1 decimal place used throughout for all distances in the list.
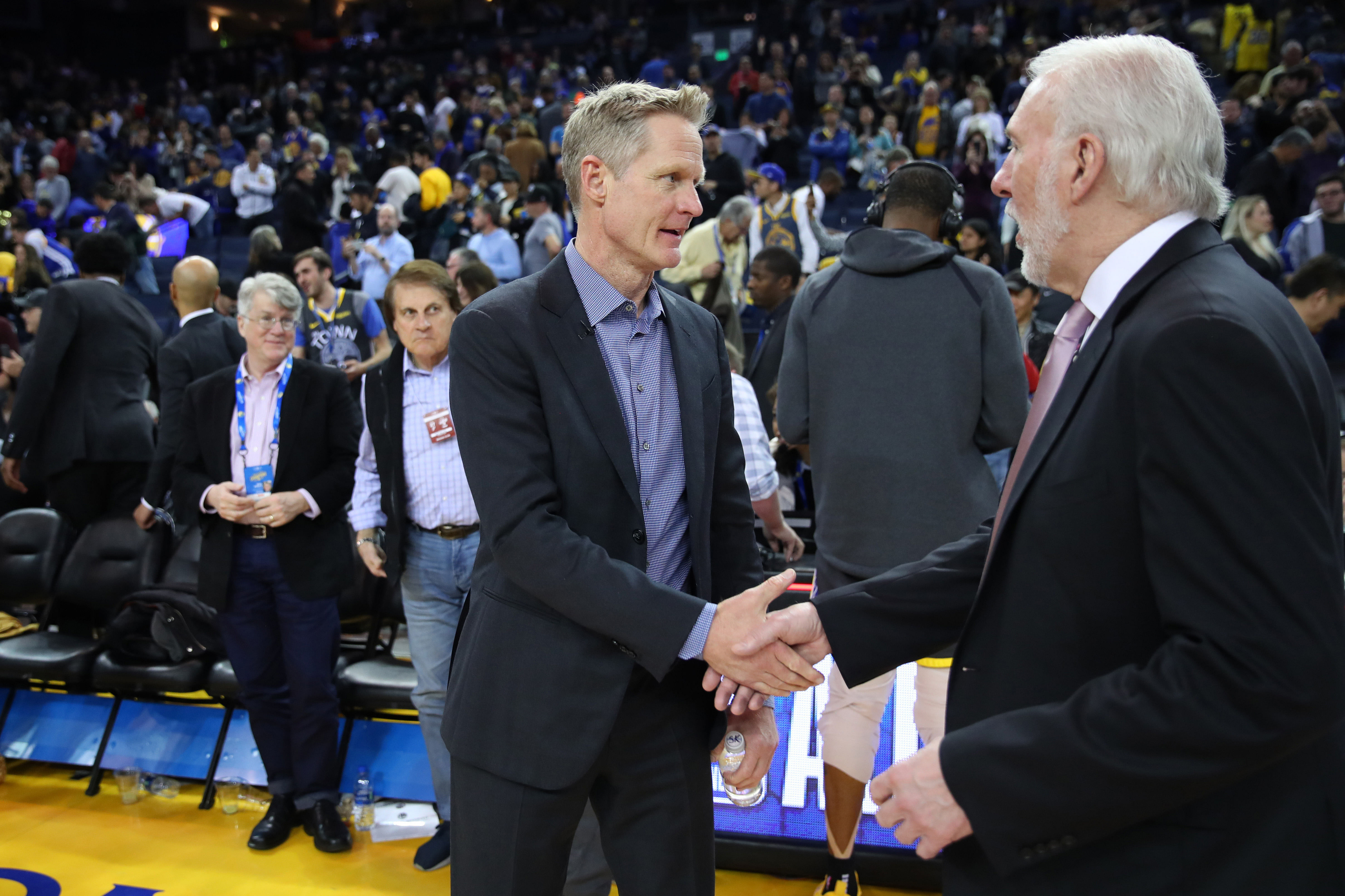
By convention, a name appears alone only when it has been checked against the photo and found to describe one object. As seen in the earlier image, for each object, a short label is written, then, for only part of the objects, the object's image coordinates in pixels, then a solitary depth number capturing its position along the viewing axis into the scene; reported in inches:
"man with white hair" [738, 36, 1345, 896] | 42.9
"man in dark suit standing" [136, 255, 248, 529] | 168.6
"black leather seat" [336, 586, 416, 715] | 156.3
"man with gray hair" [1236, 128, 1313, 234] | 315.6
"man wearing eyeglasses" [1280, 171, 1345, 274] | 266.2
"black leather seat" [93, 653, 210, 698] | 166.4
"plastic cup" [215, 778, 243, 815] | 163.0
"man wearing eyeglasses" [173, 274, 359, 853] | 144.3
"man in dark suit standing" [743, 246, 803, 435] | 182.5
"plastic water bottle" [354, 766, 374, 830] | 155.6
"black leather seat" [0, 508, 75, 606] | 194.1
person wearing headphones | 113.7
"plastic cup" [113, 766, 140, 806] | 165.3
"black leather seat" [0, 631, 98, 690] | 173.2
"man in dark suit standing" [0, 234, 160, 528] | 199.0
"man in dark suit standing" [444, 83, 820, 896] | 69.5
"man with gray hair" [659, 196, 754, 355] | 274.7
